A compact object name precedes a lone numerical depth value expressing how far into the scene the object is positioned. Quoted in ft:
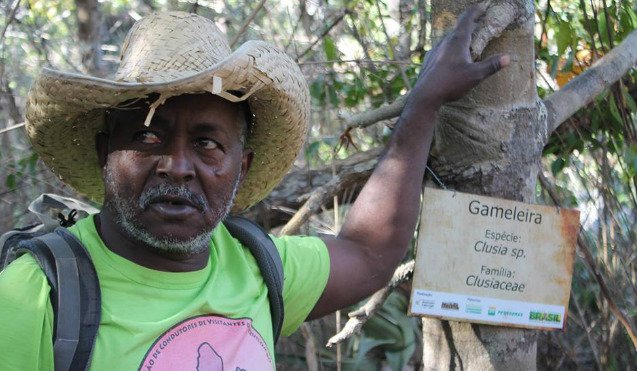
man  5.73
